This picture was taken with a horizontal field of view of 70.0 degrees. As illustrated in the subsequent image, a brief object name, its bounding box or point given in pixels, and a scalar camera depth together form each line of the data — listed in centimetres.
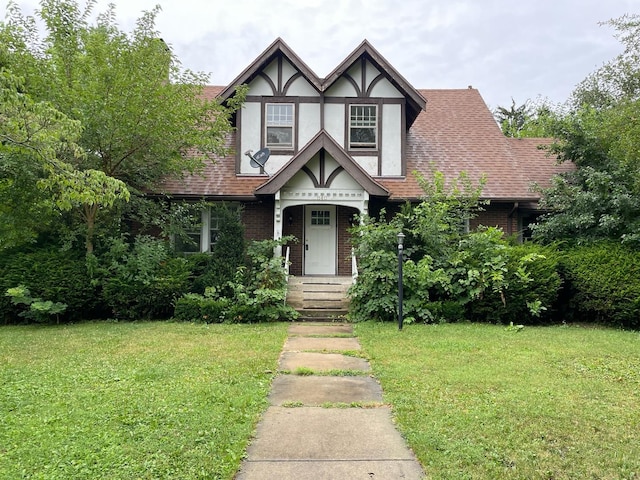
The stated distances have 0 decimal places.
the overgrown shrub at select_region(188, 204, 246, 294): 1097
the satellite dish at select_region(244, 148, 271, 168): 1356
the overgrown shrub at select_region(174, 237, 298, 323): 1018
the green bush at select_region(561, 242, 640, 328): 952
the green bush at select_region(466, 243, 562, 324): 1005
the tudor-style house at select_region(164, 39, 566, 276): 1336
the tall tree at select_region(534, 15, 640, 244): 1045
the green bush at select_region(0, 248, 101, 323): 1006
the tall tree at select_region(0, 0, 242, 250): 967
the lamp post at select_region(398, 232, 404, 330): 913
